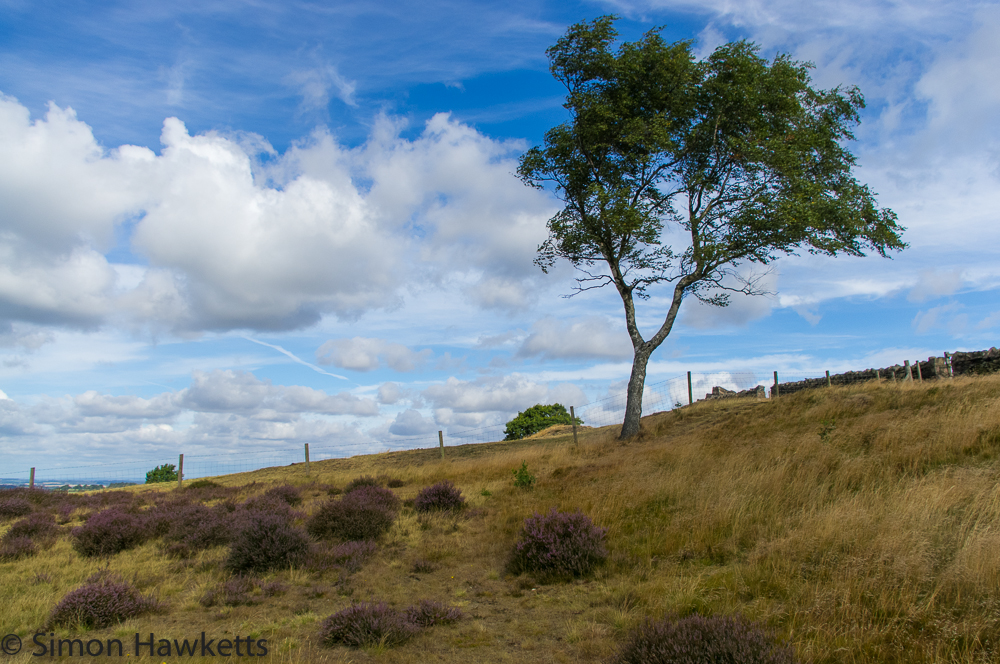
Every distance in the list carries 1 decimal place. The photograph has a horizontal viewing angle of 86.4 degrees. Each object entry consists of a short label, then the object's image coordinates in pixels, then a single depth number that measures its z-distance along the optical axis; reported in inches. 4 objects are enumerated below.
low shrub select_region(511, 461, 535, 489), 575.8
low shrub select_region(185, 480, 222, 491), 919.7
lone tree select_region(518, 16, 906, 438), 826.8
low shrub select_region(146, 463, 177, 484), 1862.2
